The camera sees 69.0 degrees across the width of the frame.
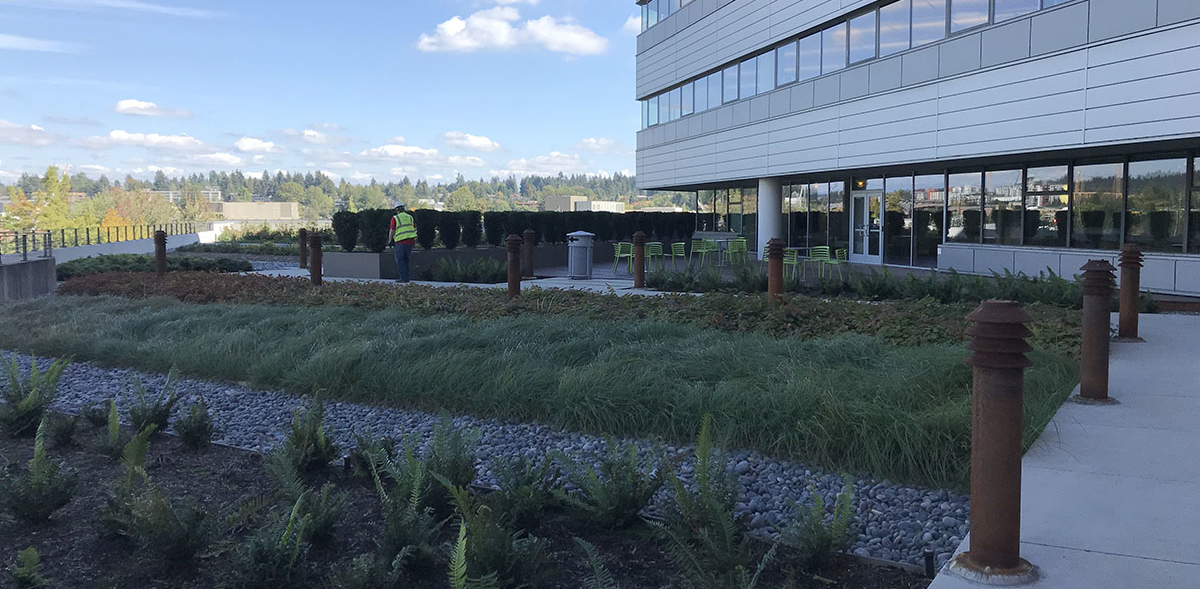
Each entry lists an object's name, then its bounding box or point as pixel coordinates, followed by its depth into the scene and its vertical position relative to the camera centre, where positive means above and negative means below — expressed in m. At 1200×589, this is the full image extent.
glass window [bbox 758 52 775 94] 27.05 +5.49
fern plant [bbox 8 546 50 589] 3.34 -1.29
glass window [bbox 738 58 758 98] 28.22 +5.54
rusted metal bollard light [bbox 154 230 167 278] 18.59 -0.20
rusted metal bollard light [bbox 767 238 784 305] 11.73 -0.33
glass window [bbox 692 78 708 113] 32.06 +5.64
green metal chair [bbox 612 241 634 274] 23.84 -0.13
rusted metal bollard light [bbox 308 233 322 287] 15.60 -0.22
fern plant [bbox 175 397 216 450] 5.65 -1.21
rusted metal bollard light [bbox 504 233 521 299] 13.05 -0.31
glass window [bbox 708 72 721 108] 30.84 +5.60
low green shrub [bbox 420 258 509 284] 19.38 -0.63
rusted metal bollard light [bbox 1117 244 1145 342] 9.54 -0.48
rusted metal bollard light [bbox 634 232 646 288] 17.62 -0.27
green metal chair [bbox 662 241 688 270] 23.02 -0.06
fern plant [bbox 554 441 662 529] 4.12 -1.18
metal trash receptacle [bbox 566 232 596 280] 20.86 -0.25
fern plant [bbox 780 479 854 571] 3.61 -1.20
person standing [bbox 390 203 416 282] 19.28 +0.19
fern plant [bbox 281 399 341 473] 5.02 -1.18
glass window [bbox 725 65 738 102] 29.50 +5.59
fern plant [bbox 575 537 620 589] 3.12 -1.20
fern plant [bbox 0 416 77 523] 4.11 -1.19
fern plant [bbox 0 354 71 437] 6.00 -1.12
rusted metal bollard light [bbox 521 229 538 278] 21.23 -0.18
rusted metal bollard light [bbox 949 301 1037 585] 3.35 -0.75
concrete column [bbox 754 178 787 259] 28.92 +1.33
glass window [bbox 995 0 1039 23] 17.02 +4.79
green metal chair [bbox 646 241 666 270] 23.77 -0.07
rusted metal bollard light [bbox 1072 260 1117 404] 6.51 -0.67
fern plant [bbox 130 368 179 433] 5.90 -1.16
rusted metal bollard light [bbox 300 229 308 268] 23.54 -0.14
